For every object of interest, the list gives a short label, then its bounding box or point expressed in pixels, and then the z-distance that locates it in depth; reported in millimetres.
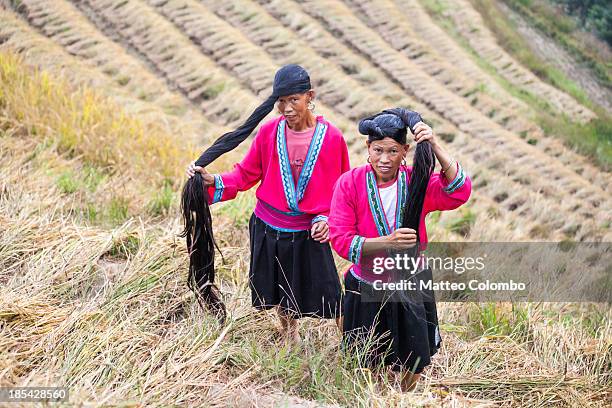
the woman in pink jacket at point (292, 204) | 6195
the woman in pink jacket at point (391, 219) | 5305
